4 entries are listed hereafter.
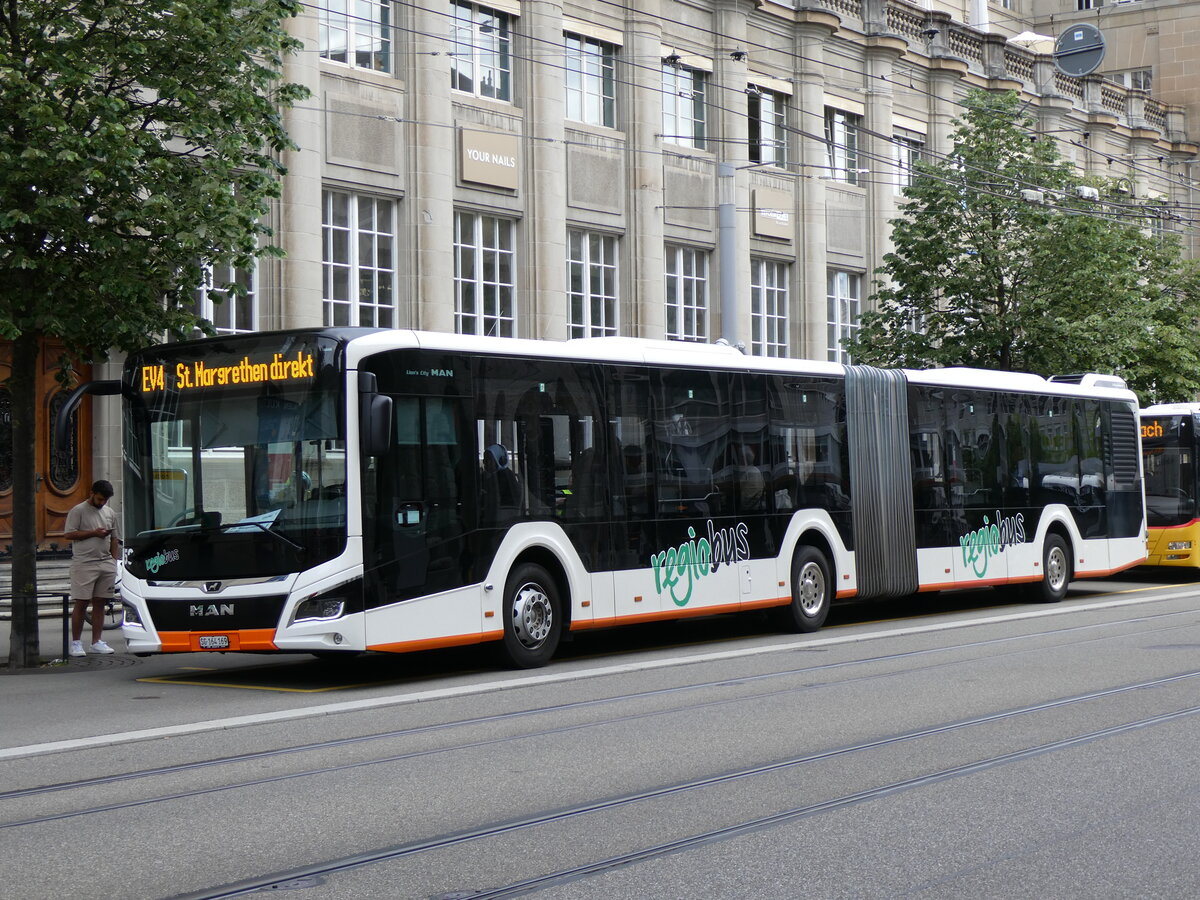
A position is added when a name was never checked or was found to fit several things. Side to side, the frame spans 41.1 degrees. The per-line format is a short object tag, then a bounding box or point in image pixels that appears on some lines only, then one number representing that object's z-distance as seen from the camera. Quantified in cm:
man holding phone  1511
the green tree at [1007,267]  2922
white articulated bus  1237
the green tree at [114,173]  1332
